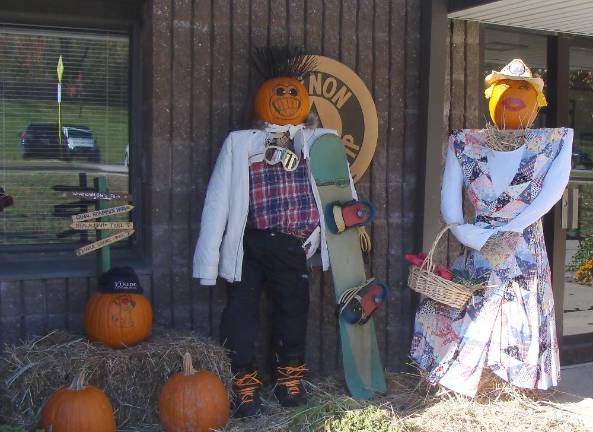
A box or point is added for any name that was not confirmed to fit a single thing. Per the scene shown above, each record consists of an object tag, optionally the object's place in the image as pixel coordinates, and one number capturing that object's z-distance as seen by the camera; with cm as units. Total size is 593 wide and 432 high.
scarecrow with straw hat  421
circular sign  490
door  563
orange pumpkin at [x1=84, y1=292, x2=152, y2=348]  411
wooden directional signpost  420
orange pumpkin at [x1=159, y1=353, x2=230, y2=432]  394
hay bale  392
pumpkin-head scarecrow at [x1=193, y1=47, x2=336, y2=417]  438
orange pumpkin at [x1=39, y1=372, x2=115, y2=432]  365
